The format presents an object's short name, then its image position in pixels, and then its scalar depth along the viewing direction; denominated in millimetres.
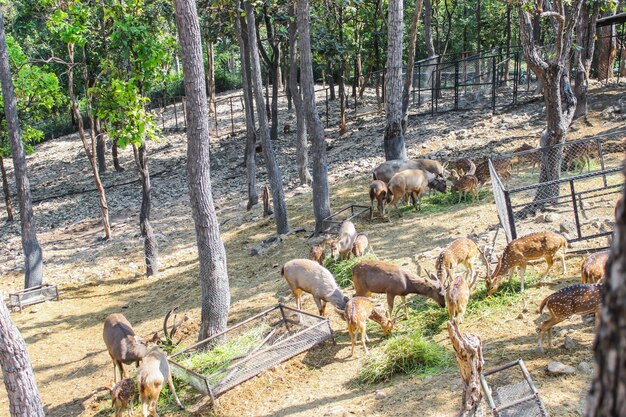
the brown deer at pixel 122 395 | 8492
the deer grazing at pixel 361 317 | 8664
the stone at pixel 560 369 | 6938
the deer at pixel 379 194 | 15055
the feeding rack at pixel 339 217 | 15012
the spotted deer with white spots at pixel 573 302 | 7340
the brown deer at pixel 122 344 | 9930
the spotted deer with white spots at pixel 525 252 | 9258
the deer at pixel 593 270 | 8500
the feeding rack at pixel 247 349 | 8500
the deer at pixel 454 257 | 9992
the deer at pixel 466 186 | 14616
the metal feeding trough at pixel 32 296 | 15398
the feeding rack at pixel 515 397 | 5746
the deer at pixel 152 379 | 8297
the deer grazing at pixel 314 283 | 10117
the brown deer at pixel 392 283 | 9570
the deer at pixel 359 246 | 12219
